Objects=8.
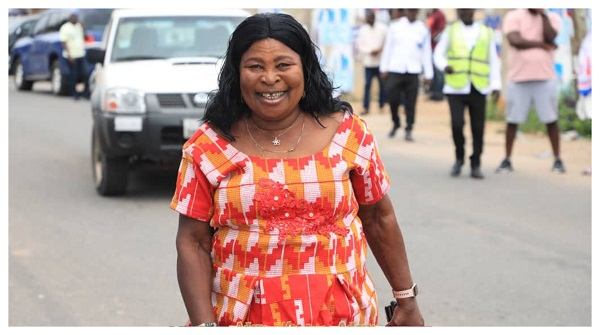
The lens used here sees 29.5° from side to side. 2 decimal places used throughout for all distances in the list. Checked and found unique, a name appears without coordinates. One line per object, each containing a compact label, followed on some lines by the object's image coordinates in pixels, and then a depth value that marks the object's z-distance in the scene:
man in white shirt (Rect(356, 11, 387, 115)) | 19.05
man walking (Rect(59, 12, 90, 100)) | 23.83
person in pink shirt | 11.86
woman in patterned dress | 3.26
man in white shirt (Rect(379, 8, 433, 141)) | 15.37
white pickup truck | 10.16
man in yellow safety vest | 11.82
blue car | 25.21
